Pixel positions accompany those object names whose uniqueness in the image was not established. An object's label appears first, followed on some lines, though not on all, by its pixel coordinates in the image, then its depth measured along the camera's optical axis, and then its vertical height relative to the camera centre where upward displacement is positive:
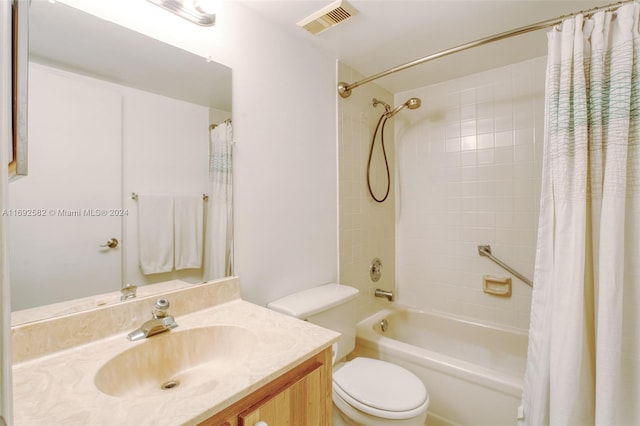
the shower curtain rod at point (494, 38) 1.19 +0.80
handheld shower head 2.03 +0.76
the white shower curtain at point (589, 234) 1.09 -0.08
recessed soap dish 2.03 -0.52
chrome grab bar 1.95 -0.36
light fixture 1.07 +0.76
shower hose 2.17 +0.44
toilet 1.20 -0.79
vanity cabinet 0.68 -0.49
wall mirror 0.82 +0.19
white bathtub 1.41 -0.88
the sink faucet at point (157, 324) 0.92 -0.37
